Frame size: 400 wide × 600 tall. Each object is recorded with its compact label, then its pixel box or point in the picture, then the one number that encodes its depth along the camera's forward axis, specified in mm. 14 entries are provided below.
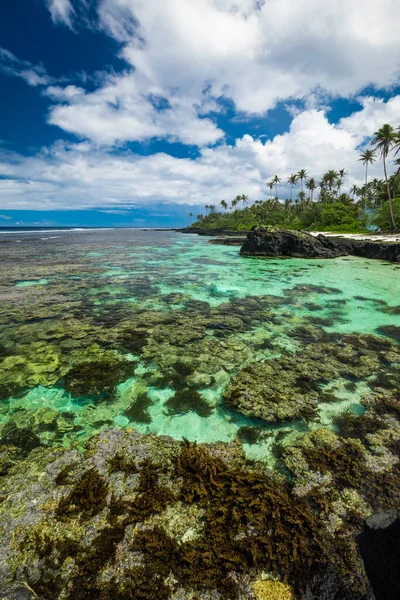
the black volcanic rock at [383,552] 2775
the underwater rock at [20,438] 5000
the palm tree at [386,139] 50588
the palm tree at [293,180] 114975
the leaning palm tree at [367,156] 74625
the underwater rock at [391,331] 10047
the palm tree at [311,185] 108062
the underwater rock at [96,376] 6836
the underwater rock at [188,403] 6121
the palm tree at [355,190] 104725
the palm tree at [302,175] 112000
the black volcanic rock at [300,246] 35375
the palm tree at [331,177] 94156
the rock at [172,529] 3012
